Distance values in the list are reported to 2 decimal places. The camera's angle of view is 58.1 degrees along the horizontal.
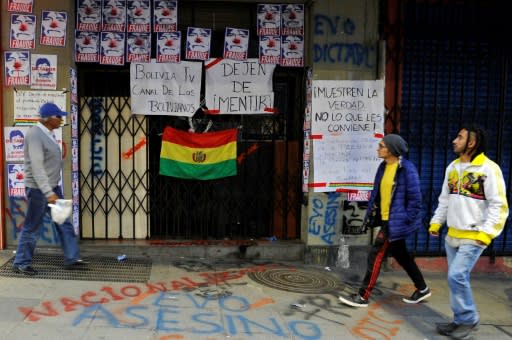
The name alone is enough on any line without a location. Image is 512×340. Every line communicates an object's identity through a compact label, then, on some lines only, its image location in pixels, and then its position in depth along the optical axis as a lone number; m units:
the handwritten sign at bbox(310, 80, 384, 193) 6.21
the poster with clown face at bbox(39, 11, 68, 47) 5.88
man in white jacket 4.00
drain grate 5.31
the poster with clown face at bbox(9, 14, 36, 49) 5.85
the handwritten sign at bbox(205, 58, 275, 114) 6.41
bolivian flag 6.43
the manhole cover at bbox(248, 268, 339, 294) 5.38
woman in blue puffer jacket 4.65
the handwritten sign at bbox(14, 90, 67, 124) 5.93
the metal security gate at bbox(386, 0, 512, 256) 6.34
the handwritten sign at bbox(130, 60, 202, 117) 6.28
